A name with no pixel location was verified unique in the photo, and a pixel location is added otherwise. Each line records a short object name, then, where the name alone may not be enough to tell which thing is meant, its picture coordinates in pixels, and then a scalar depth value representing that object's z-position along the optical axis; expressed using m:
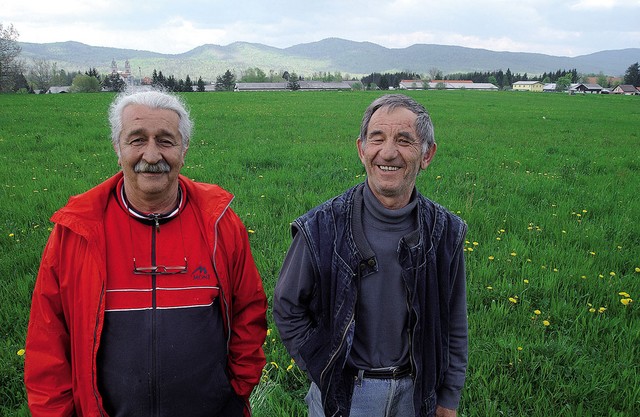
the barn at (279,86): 112.50
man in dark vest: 1.89
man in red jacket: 1.86
